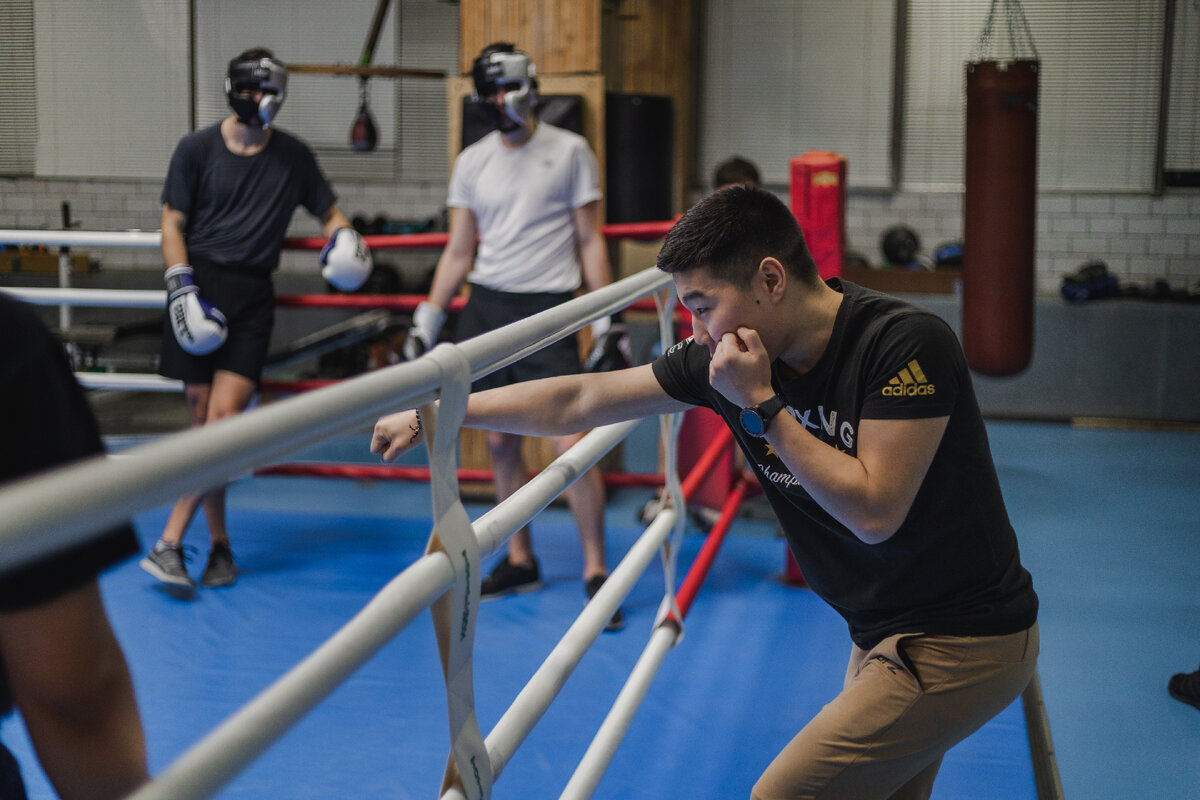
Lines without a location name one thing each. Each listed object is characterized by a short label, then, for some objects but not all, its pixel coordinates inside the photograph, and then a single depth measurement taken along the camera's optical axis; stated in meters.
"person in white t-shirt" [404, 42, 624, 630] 3.58
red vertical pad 3.52
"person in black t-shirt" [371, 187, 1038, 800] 1.36
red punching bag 5.30
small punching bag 8.54
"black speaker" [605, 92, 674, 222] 4.61
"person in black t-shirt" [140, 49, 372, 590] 3.73
